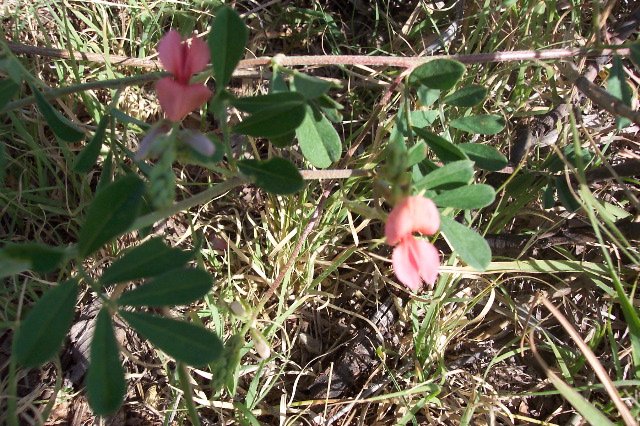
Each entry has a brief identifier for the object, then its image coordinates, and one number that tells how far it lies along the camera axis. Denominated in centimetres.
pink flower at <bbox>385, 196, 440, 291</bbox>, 13
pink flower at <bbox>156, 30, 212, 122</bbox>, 14
